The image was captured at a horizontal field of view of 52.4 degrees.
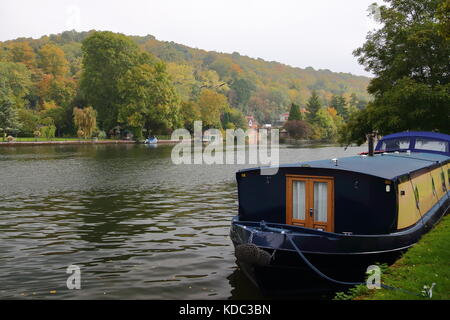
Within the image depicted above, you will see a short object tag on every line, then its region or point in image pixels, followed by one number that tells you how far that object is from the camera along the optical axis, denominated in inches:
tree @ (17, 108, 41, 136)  4131.4
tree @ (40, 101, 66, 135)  4365.2
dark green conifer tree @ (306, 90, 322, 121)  5674.2
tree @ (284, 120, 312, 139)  5280.5
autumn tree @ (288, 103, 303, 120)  5516.7
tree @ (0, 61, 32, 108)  4376.5
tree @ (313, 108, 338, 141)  5452.8
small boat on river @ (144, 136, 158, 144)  3977.6
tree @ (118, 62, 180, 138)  4205.2
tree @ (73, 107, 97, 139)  3941.9
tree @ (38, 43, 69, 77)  5807.1
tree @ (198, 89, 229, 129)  5364.2
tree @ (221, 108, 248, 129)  6287.4
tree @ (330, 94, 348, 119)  6225.4
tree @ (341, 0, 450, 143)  1264.8
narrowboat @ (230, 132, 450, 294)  433.4
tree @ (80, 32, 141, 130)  4335.6
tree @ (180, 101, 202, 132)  4894.2
